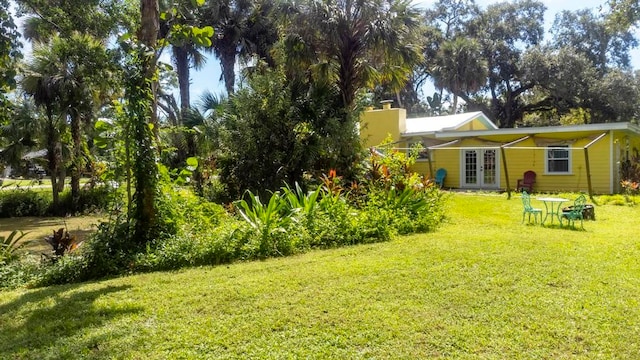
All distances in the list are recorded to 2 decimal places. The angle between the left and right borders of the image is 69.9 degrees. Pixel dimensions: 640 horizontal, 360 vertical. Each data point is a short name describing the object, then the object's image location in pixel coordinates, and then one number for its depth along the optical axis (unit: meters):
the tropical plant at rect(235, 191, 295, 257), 6.89
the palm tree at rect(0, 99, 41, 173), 18.11
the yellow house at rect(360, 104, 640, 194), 16.89
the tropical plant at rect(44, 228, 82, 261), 6.70
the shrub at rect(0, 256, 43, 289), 5.95
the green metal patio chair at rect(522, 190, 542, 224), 9.24
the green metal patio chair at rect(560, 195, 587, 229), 9.00
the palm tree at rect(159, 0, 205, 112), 27.77
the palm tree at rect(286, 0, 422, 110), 12.68
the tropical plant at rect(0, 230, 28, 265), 6.59
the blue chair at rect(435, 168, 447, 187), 20.19
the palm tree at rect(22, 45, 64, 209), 15.32
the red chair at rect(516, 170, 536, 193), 18.04
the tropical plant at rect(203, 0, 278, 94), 23.97
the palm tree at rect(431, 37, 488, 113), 31.75
